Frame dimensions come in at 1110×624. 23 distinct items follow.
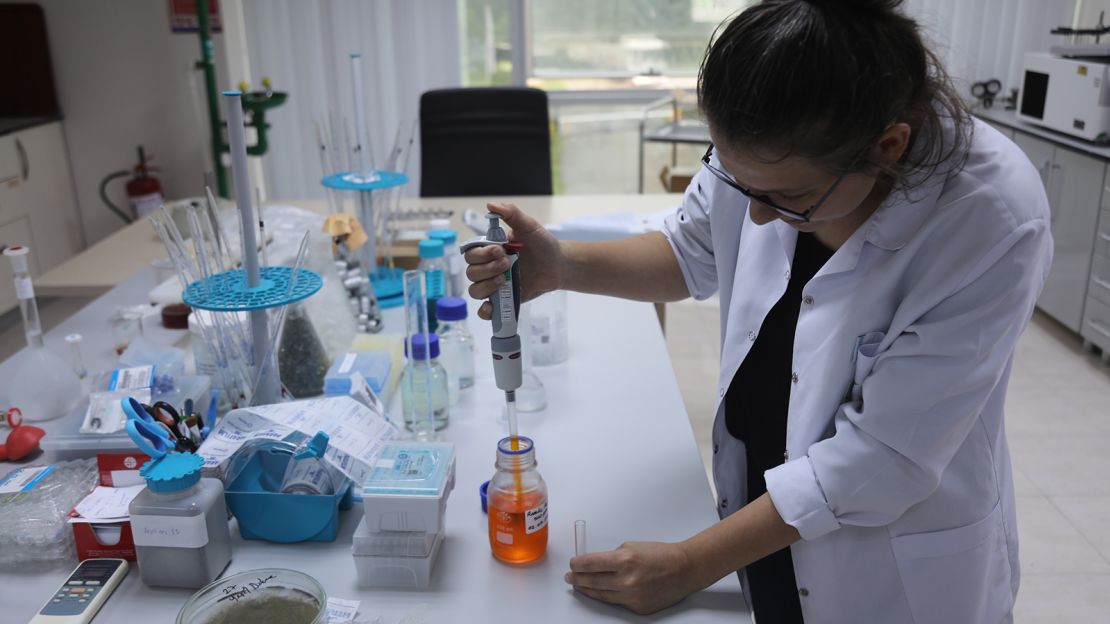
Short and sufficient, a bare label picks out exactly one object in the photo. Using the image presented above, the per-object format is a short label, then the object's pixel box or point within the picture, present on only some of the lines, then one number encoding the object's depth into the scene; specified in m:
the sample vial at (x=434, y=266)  1.72
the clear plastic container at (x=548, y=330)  1.65
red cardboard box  1.08
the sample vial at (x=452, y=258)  1.97
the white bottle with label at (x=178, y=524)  1.02
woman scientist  0.88
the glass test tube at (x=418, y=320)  1.39
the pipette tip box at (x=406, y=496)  1.03
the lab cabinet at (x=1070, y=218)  3.43
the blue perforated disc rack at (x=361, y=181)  1.85
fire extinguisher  4.02
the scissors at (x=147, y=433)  1.09
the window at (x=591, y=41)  4.49
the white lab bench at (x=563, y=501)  1.03
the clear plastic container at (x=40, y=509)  1.09
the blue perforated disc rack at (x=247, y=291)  1.19
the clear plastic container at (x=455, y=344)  1.45
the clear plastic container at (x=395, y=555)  1.05
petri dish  0.95
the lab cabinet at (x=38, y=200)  3.88
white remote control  0.99
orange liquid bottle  1.07
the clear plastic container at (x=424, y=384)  1.38
